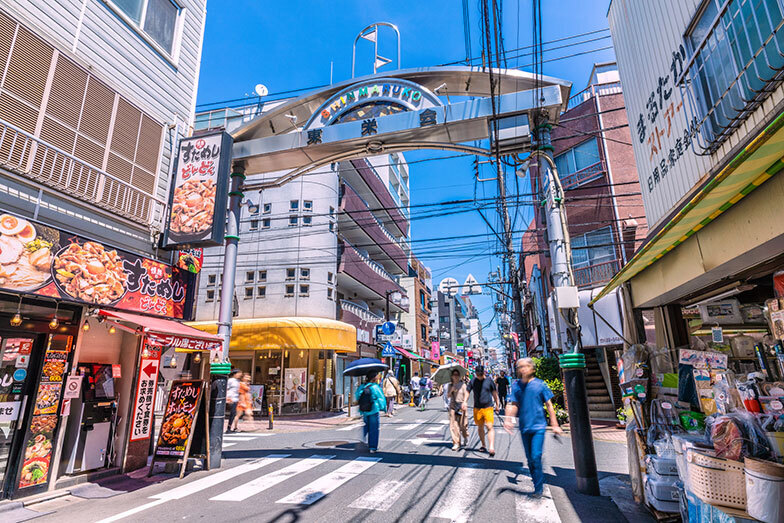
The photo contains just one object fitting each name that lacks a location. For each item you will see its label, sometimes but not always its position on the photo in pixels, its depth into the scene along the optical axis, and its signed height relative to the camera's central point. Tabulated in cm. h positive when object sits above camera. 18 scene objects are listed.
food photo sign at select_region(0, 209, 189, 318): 585 +175
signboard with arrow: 810 -45
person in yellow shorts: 916 -66
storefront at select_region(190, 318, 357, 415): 1994 +83
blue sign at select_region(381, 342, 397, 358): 1959 +98
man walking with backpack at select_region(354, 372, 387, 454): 925 -75
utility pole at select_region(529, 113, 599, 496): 622 +84
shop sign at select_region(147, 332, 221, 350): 719 +62
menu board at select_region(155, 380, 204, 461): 763 -80
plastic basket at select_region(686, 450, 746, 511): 343 -96
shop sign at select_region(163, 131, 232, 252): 877 +396
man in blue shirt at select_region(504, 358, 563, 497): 589 -62
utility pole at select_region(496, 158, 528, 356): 1764 +559
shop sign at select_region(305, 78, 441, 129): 1002 +671
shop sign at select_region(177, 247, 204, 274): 951 +267
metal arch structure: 867 +561
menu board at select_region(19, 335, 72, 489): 621 -59
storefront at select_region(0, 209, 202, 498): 608 +46
